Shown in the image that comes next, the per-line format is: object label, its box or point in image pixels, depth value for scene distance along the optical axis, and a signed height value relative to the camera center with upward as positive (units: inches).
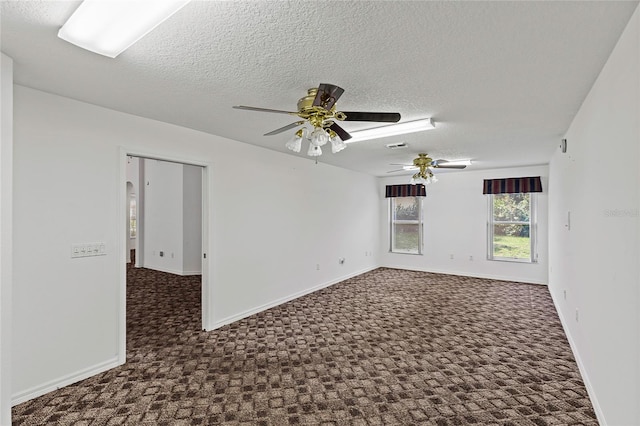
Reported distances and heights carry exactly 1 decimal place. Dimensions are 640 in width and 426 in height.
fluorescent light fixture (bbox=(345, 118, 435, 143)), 123.9 +36.0
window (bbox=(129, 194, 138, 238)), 404.8 -5.4
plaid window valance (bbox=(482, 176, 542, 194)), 239.8 +22.7
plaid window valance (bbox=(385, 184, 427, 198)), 288.5 +21.8
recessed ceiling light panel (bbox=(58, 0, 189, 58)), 55.2 +36.9
